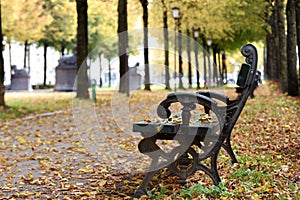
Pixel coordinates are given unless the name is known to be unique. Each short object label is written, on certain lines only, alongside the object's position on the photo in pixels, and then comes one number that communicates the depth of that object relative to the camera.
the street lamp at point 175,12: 28.62
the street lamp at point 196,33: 35.67
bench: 4.96
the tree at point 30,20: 35.69
